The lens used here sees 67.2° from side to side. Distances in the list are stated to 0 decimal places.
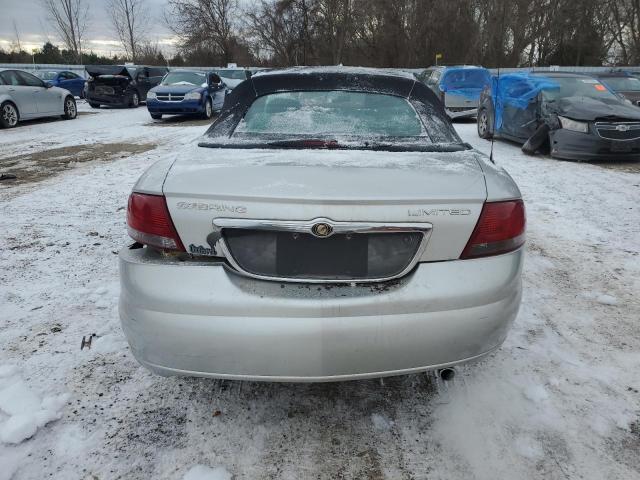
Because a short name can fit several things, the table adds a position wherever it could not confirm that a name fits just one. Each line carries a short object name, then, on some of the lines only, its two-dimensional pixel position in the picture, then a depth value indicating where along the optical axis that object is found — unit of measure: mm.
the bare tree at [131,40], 51156
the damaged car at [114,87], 19375
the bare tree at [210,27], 45781
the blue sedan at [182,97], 14906
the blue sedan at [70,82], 24359
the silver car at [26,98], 12773
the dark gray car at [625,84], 12744
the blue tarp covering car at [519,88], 9047
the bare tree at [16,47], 53594
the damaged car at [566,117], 7867
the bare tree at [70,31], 47062
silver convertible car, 1796
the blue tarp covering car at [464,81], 14102
